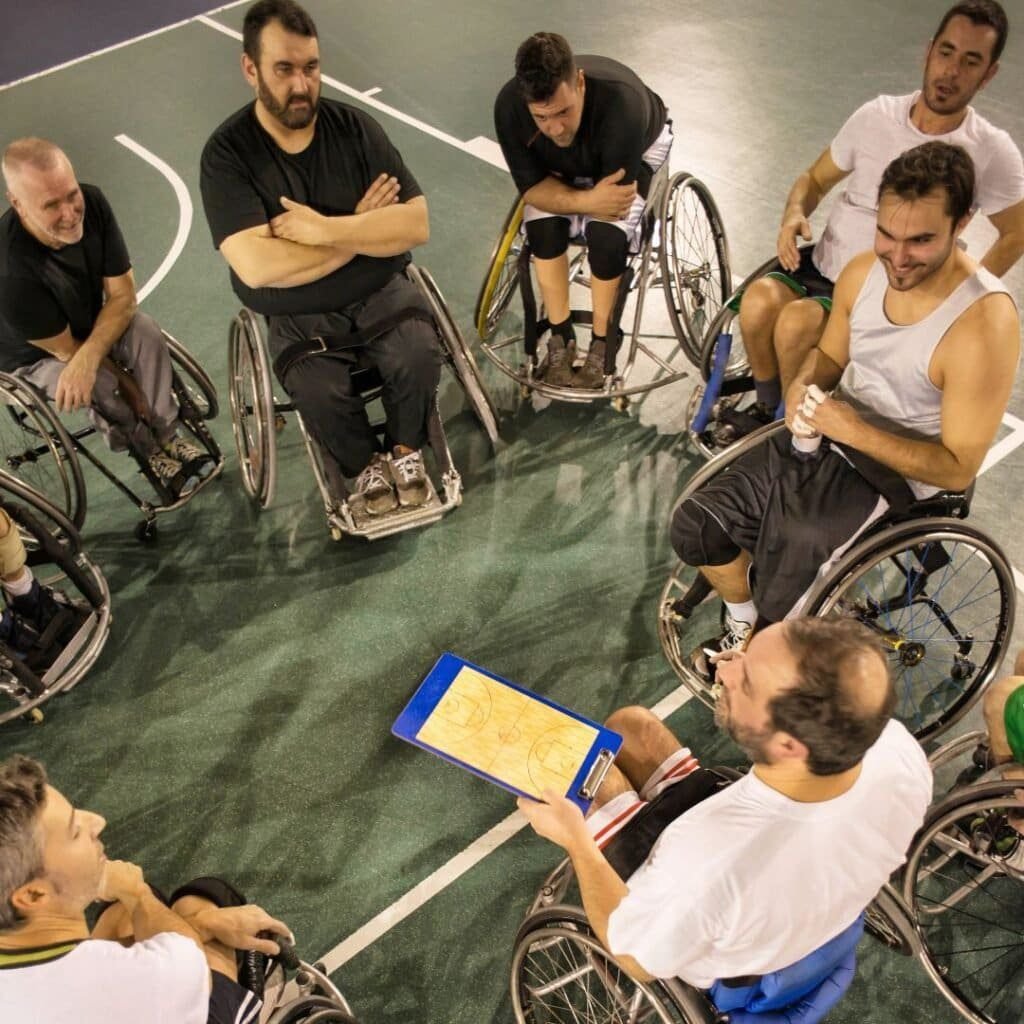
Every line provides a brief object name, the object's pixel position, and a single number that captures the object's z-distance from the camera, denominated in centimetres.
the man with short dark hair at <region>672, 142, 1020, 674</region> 243
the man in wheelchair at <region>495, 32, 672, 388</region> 338
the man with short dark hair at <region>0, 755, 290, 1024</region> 159
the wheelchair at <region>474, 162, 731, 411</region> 389
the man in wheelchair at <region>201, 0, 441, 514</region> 321
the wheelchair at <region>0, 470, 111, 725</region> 307
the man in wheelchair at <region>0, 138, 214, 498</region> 317
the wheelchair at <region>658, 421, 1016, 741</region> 255
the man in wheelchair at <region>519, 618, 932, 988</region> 164
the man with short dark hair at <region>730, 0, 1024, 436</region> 314
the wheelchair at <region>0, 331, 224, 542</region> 336
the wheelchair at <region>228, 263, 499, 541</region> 351
